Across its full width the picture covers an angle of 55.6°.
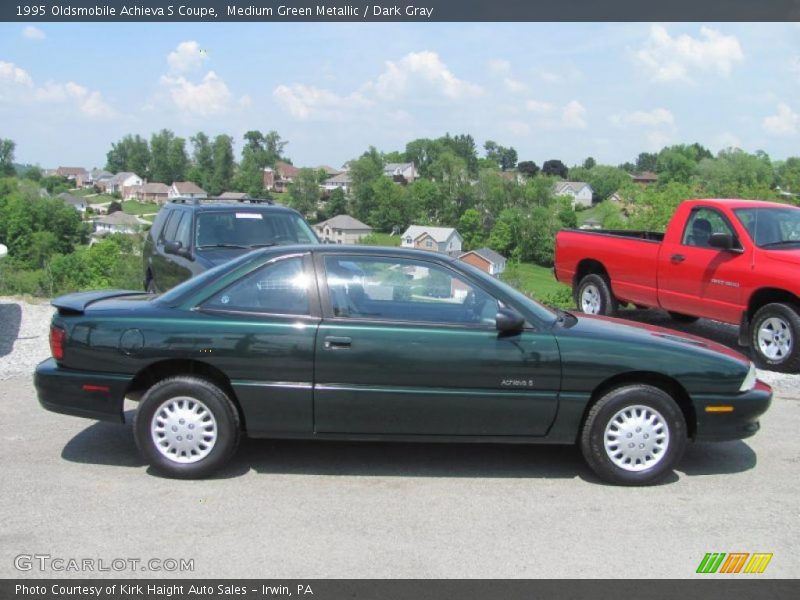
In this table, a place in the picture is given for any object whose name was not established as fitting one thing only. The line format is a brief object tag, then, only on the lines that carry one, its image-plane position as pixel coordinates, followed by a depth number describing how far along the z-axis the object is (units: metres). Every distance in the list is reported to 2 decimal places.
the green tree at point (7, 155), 103.68
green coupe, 4.81
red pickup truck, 8.07
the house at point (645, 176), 125.55
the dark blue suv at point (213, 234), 9.00
